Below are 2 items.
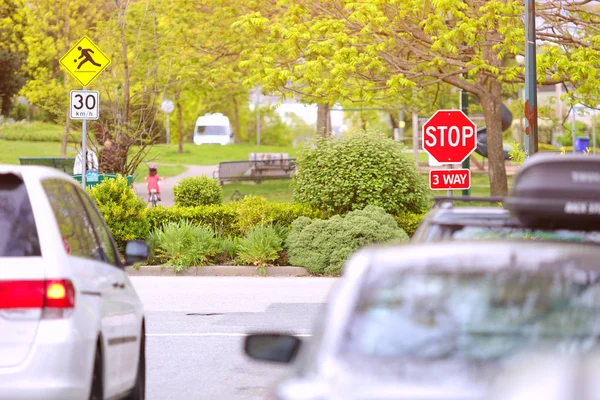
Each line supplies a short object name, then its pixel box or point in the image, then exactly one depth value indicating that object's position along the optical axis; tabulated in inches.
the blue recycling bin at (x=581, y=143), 3048.7
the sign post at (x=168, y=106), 1934.5
